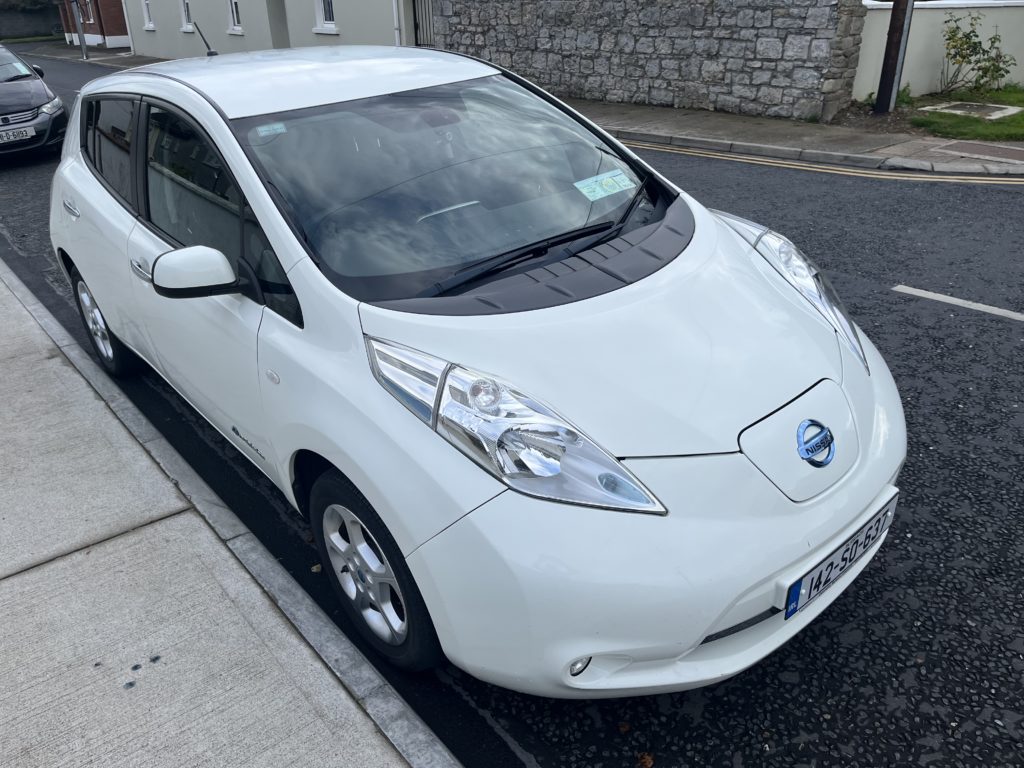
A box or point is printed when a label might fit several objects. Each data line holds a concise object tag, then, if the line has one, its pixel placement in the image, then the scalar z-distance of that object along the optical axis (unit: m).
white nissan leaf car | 2.04
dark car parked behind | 10.27
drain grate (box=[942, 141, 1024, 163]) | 8.93
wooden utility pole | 10.56
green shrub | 11.95
